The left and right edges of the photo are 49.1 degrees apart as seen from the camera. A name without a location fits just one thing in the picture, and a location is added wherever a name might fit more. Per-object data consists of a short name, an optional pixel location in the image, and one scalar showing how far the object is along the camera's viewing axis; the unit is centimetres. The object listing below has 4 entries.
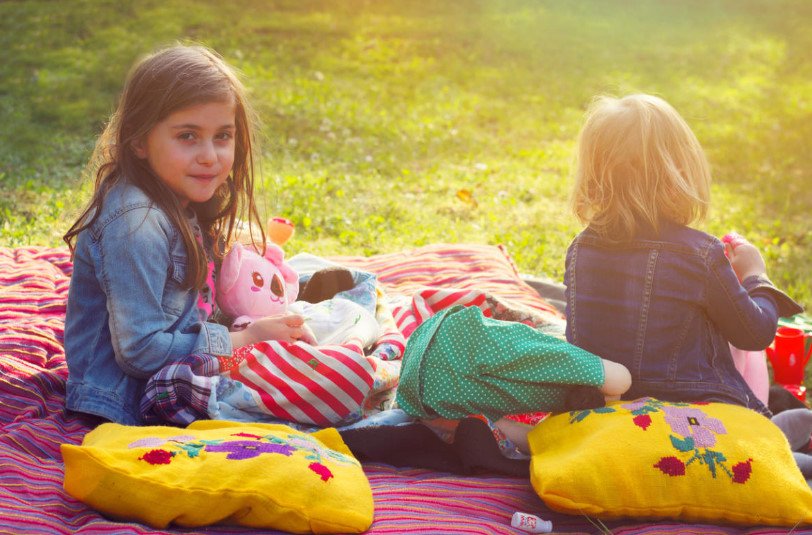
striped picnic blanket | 239
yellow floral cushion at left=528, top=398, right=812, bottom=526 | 252
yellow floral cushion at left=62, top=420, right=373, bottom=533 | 230
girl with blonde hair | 289
